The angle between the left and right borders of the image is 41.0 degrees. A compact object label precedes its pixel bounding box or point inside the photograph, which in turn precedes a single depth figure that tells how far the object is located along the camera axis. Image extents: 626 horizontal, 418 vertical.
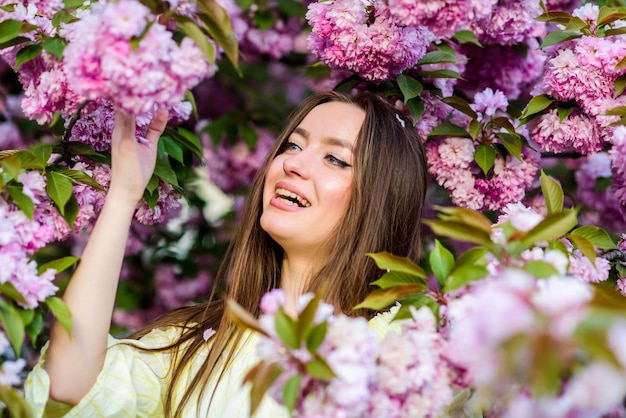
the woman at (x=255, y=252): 1.88
